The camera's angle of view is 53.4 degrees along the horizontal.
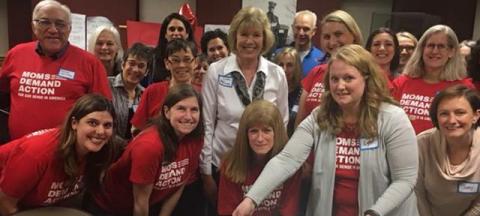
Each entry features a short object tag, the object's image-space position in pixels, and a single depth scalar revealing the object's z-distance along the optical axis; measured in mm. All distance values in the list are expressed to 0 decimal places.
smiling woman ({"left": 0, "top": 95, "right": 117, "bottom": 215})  2080
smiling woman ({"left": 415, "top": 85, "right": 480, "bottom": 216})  2268
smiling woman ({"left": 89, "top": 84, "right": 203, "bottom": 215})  2285
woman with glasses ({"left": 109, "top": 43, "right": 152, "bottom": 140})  2994
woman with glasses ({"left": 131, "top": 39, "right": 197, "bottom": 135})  2689
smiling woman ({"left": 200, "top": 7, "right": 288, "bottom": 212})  2564
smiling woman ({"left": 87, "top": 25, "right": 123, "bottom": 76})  3428
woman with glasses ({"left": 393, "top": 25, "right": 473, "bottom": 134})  2748
